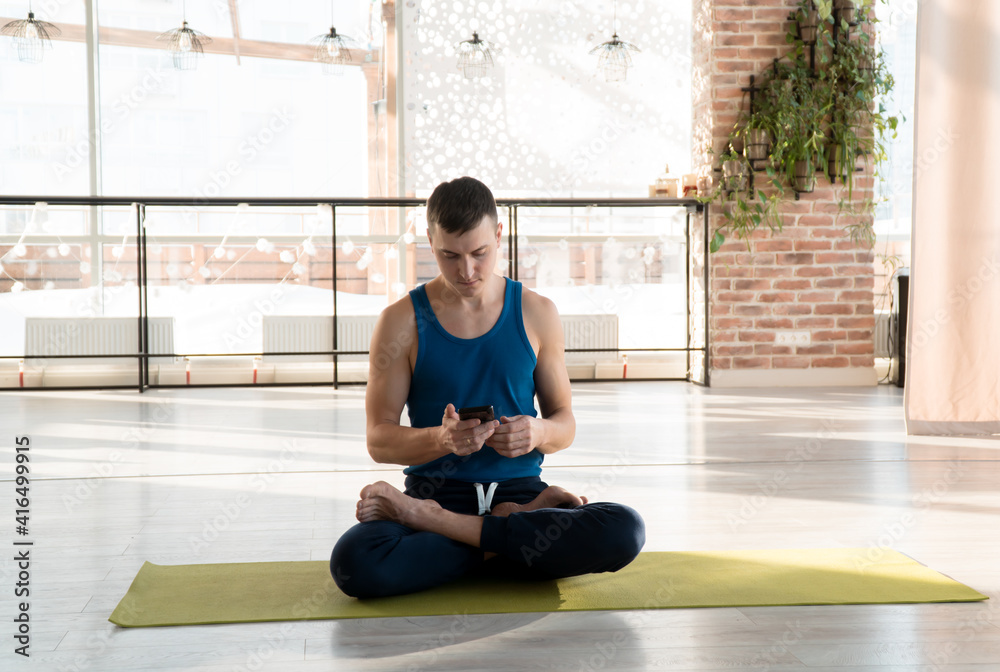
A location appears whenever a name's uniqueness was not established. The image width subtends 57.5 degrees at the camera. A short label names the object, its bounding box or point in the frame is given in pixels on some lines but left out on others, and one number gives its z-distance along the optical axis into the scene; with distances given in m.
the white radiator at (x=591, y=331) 5.46
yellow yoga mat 1.65
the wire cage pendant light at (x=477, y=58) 5.73
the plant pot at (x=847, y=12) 5.00
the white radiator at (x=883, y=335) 5.51
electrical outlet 5.32
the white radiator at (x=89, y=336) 5.11
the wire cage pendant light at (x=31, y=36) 5.43
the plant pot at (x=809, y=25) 5.04
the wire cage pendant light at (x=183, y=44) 5.59
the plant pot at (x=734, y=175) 5.11
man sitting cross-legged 1.67
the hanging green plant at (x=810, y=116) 5.02
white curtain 3.43
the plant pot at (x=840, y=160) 5.12
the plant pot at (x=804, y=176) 5.04
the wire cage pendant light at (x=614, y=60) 5.77
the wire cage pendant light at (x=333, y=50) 5.72
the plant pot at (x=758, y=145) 5.01
